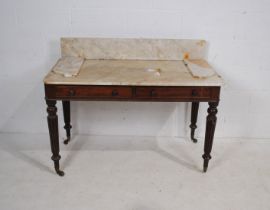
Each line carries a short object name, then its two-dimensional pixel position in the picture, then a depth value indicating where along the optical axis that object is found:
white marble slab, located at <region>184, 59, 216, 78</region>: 1.90
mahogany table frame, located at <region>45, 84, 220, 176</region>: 1.83
